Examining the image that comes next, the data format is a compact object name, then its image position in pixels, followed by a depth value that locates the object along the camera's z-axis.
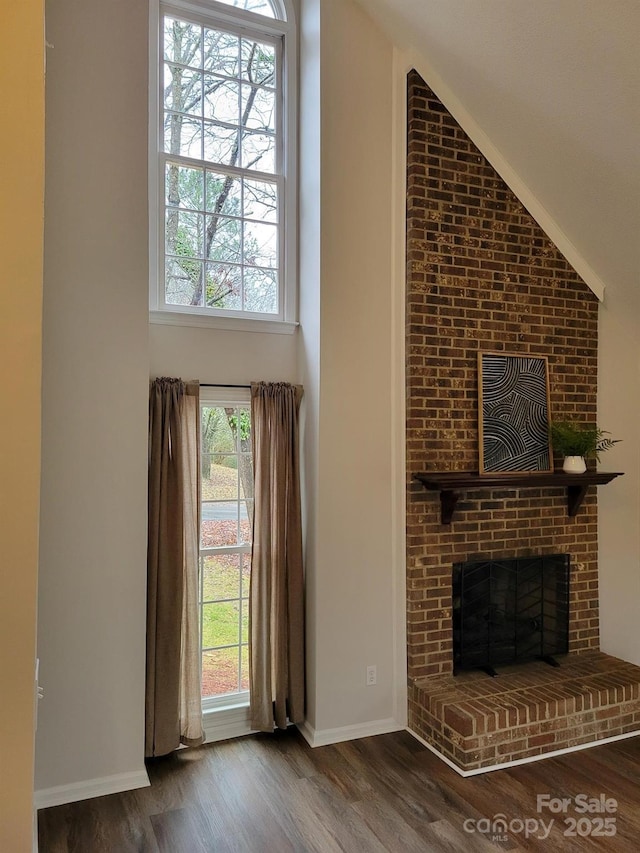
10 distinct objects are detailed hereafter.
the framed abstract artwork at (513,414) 3.65
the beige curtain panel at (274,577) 3.36
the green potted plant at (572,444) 3.72
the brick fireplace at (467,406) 3.37
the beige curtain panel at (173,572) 3.06
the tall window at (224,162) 3.41
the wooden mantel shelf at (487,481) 3.35
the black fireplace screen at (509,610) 3.59
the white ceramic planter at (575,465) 3.73
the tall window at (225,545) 3.43
